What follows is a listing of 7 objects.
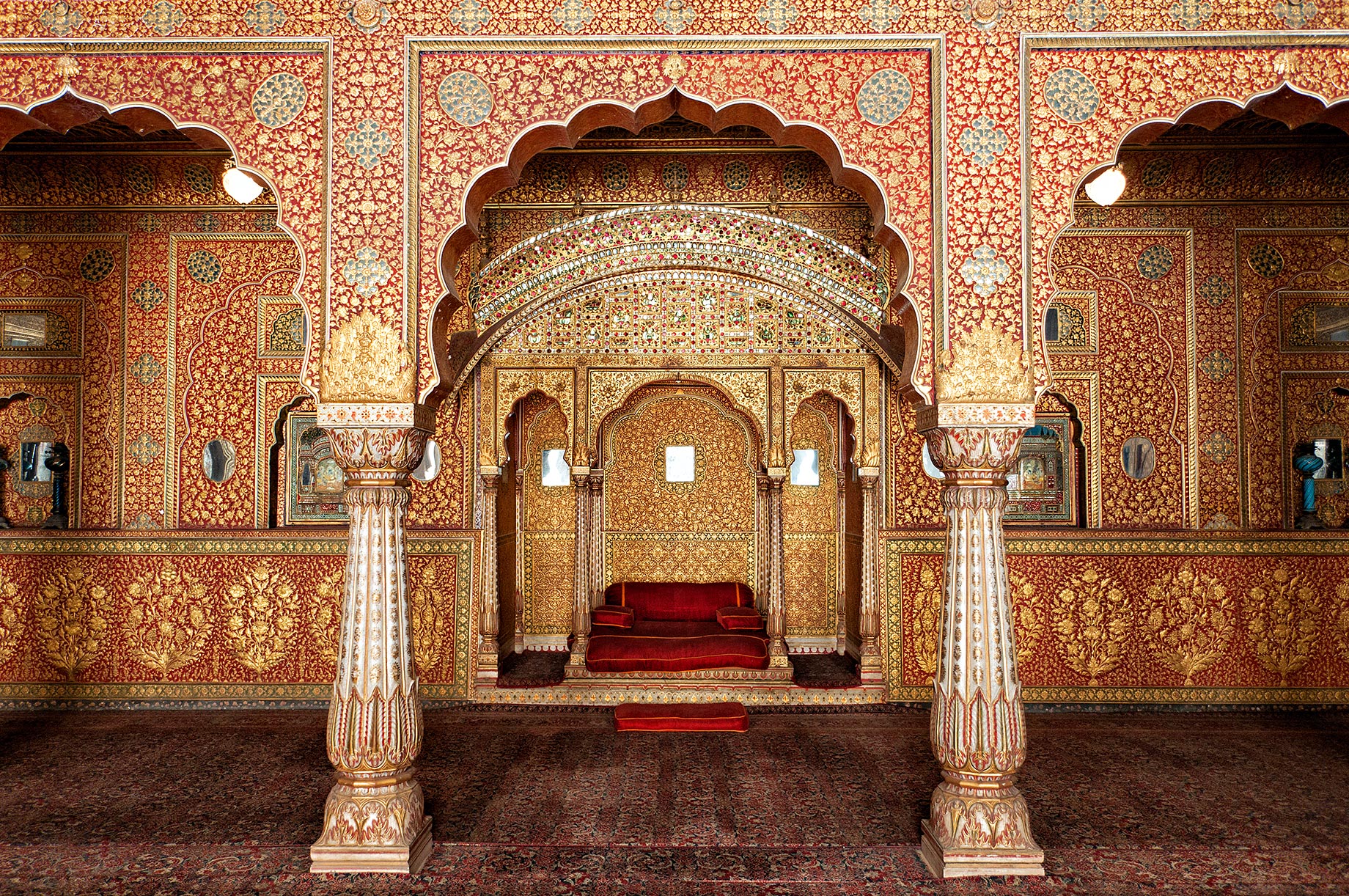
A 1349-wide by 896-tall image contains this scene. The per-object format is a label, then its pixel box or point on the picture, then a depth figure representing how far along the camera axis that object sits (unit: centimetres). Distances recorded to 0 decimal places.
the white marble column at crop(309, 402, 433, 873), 397
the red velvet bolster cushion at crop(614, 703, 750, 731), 645
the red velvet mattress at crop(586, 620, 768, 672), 743
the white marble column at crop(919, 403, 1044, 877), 393
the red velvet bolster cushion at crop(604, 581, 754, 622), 873
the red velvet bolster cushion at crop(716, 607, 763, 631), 817
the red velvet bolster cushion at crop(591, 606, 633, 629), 820
